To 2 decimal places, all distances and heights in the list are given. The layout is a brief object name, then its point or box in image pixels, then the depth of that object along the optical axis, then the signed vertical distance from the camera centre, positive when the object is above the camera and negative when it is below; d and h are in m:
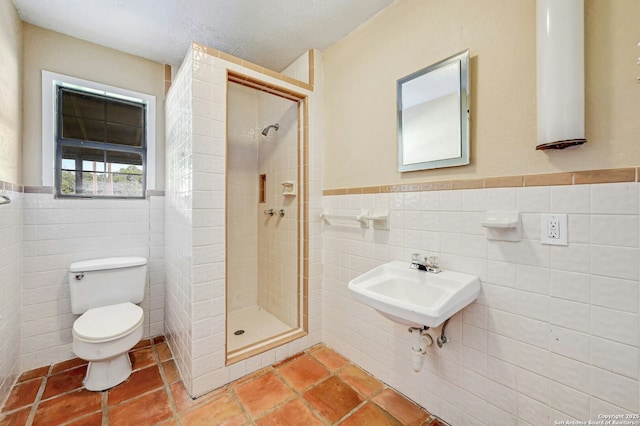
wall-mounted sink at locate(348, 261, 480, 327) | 1.07 -0.39
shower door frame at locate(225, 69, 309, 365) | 2.06 -0.07
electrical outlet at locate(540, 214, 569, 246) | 1.05 -0.08
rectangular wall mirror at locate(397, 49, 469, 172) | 1.34 +0.53
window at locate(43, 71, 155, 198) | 1.96 +0.58
